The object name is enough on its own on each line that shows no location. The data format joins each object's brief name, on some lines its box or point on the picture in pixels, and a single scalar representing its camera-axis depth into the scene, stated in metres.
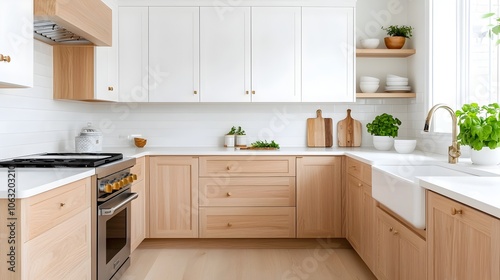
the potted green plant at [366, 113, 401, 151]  3.73
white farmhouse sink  1.86
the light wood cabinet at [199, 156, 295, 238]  3.63
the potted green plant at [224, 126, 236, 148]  4.02
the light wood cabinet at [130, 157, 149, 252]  3.29
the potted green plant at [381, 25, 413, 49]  3.86
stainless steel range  2.33
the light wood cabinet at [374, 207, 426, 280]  1.98
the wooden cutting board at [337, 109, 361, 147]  4.16
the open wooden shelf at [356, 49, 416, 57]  3.82
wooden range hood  2.28
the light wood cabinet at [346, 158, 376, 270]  2.85
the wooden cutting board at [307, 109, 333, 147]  4.15
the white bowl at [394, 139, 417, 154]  3.40
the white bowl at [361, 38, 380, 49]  3.91
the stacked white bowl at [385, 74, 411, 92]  3.87
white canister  3.28
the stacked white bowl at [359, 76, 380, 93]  3.92
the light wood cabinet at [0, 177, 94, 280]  1.59
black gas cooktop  2.25
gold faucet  2.53
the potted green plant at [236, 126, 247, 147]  4.04
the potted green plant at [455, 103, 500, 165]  2.27
